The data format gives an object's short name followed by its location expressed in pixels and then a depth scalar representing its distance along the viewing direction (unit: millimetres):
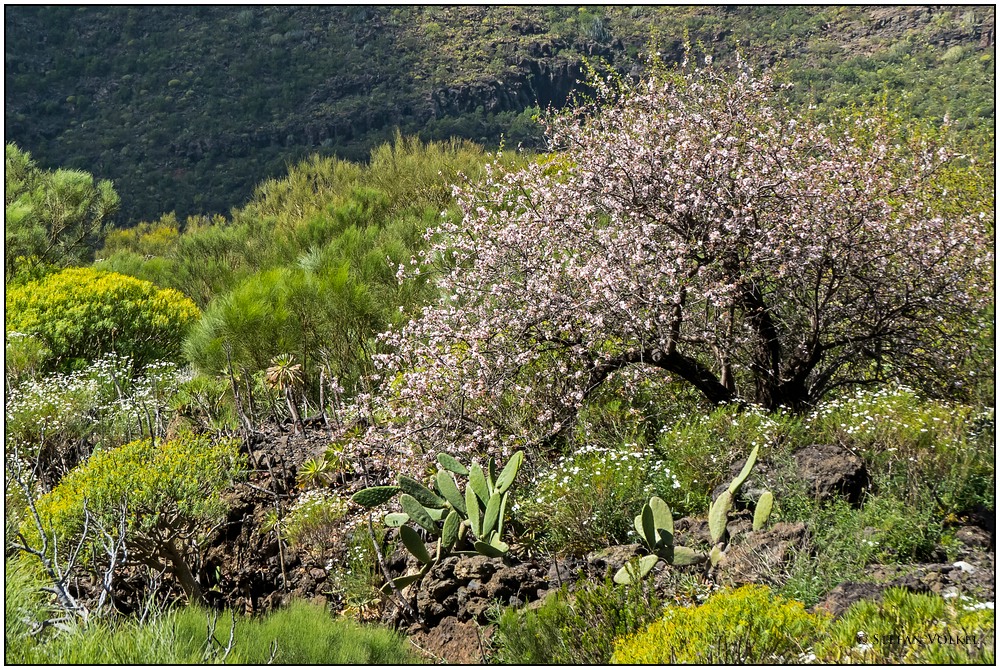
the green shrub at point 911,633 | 4570
